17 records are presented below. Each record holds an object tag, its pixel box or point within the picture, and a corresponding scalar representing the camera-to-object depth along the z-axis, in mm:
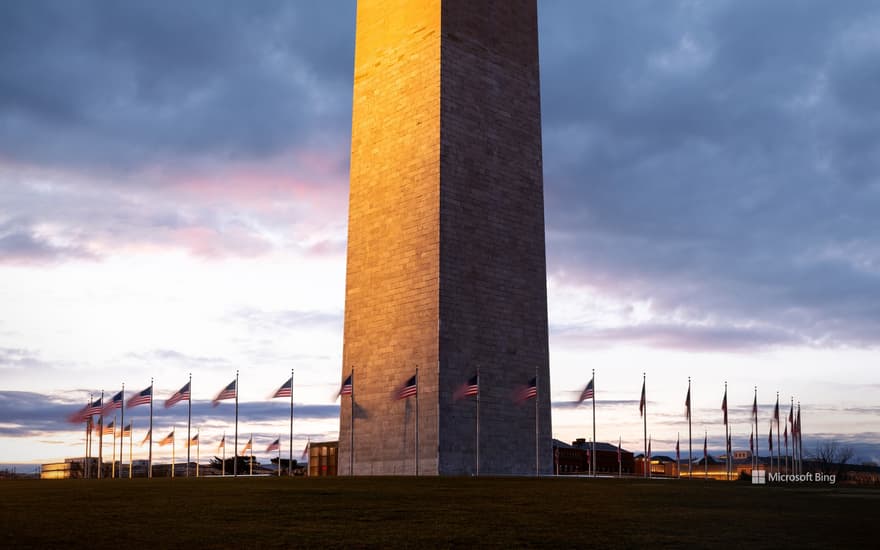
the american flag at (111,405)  45000
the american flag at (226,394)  42688
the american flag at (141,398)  43031
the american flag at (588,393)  42375
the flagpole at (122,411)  45719
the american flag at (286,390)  42425
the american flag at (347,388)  45094
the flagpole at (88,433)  49950
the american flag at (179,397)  43500
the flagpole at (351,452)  45188
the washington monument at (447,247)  43406
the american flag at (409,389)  40156
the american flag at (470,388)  39572
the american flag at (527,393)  40938
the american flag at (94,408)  44756
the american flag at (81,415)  44656
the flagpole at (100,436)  47188
